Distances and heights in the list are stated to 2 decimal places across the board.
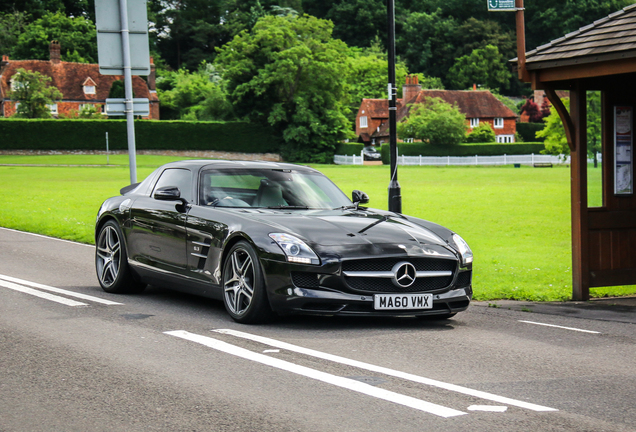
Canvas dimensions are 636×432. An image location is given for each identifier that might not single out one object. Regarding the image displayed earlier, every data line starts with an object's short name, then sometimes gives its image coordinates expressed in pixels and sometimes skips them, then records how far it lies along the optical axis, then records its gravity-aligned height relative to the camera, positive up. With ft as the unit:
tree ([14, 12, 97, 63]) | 326.65 +51.67
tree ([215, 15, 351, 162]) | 250.78 +24.58
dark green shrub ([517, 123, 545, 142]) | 334.48 +10.32
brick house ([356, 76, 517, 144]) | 321.73 +17.32
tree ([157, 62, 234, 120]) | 282.56 +25.70
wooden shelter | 33.04 +0.13
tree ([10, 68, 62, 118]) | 248.93 +22.44
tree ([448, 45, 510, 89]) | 371.56 +39.44
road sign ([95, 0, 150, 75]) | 46.03 +7.31
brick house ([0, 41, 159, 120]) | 296.92 +31.77
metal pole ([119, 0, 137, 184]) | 45.91 +5.84
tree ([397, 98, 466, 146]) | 242.99 +9.32
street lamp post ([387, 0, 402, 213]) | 55.77 +2.16
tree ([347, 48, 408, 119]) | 342.85 +33.77
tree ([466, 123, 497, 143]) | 270.67 +7.06
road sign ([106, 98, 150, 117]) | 46.29 +3.40
